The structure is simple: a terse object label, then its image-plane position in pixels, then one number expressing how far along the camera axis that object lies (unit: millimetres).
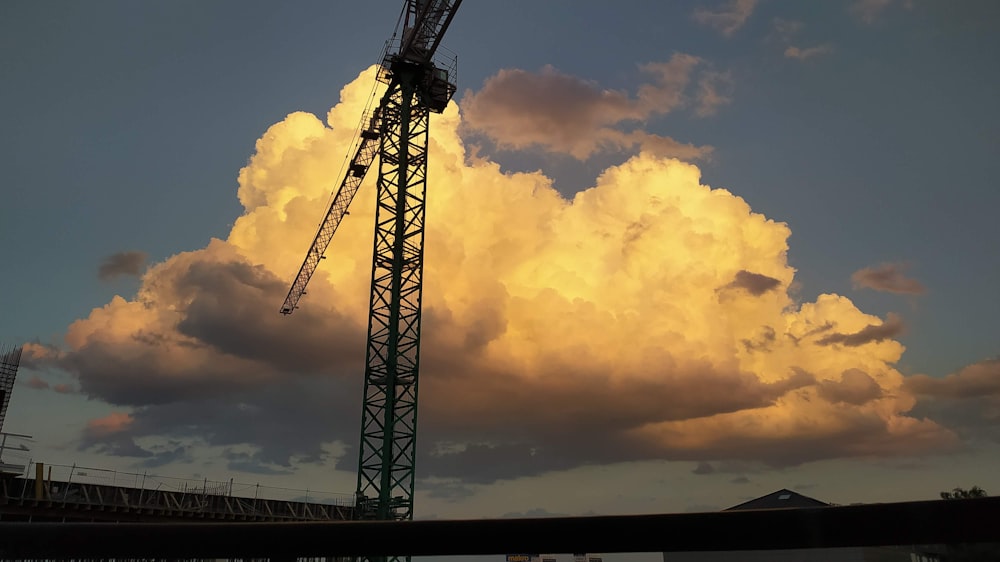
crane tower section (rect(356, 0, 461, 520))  51219
